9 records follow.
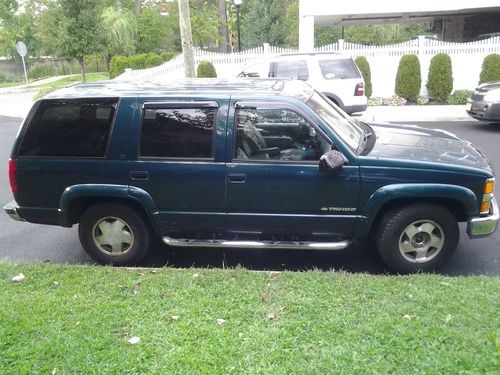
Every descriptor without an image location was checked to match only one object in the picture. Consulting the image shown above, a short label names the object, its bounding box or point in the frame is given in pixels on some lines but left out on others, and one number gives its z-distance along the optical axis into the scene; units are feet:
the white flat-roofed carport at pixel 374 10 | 56.95
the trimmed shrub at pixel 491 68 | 51.80
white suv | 38.99
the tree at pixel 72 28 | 64.69
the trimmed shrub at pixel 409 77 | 53.88
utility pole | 41.01
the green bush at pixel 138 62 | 76.84
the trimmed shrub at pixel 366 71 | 55.36
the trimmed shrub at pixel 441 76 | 52.95
